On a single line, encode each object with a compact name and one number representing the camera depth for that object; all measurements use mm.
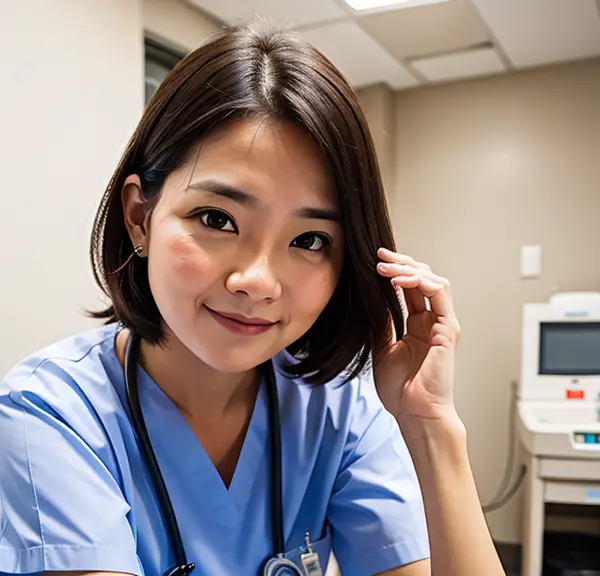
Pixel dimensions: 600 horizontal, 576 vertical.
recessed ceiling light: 2180
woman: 705
